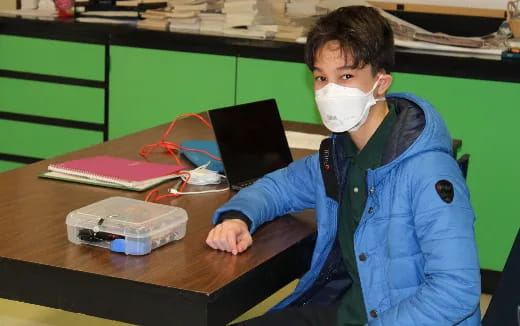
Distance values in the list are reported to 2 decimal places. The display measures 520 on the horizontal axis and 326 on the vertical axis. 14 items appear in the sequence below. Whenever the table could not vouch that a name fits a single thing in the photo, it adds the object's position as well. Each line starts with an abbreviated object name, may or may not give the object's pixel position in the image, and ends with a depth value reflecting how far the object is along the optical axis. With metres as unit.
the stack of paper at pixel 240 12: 4.37
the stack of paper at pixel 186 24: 4.46
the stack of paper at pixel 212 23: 4.41
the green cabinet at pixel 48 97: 4.67
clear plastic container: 1.96
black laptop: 2.57
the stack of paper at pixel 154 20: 4.53
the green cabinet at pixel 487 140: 3.94
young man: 1.92
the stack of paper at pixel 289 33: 4.30
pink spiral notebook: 2.49
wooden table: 1.80
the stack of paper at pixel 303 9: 4.39
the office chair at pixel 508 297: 1.95
